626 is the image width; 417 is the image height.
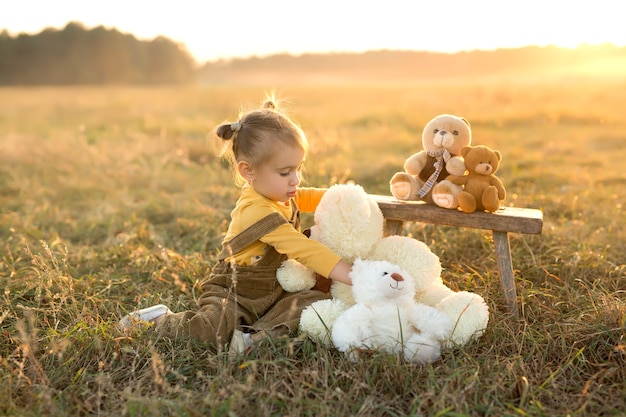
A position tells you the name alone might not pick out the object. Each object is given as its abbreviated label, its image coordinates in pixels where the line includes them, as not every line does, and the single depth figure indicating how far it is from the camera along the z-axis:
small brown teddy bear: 2.82
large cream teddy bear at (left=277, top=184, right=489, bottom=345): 2.68
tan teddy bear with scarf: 2.93
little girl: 2.73
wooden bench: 2.78
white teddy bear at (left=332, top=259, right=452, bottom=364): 2.51
